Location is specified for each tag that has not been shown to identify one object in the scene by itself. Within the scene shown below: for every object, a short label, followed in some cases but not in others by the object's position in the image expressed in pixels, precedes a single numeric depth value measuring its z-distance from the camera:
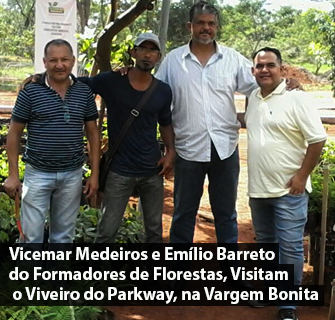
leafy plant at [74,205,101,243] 4.69
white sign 5.71
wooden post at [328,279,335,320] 3.39
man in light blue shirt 4.26
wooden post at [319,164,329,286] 4.30
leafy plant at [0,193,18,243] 4.55
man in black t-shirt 4.04
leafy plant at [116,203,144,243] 4.83
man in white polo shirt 3.78
